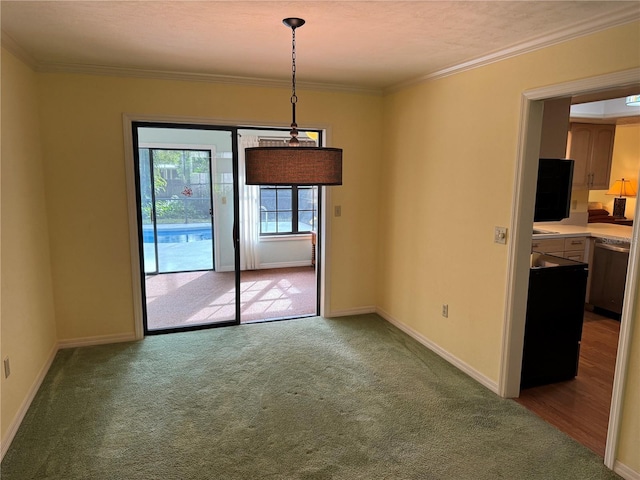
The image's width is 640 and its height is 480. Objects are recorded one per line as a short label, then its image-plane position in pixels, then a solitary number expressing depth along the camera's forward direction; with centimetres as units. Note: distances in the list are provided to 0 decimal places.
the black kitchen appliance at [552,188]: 327
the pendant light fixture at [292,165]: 199
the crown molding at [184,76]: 346
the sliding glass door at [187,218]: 407
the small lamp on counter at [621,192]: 620
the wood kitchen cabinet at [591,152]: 520
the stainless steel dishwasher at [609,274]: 457
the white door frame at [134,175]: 375
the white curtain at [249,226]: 682
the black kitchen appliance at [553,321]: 313
